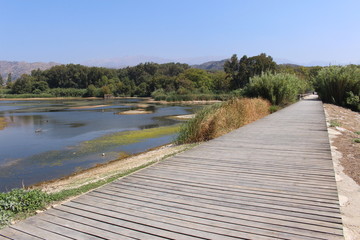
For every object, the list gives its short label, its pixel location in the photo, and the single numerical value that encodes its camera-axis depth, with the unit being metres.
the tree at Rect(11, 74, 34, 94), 101.44
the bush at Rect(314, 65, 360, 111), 19.45
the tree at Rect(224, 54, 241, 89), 66.38
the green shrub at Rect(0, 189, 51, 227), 3.80
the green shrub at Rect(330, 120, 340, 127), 10.54
